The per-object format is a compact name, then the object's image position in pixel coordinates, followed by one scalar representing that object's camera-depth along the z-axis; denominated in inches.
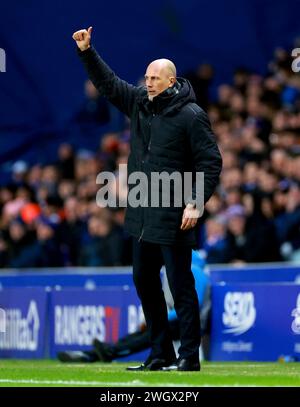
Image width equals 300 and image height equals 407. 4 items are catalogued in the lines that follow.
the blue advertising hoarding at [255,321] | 542.3
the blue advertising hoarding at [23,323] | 653.3
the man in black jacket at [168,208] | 402.0
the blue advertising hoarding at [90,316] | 621.3
